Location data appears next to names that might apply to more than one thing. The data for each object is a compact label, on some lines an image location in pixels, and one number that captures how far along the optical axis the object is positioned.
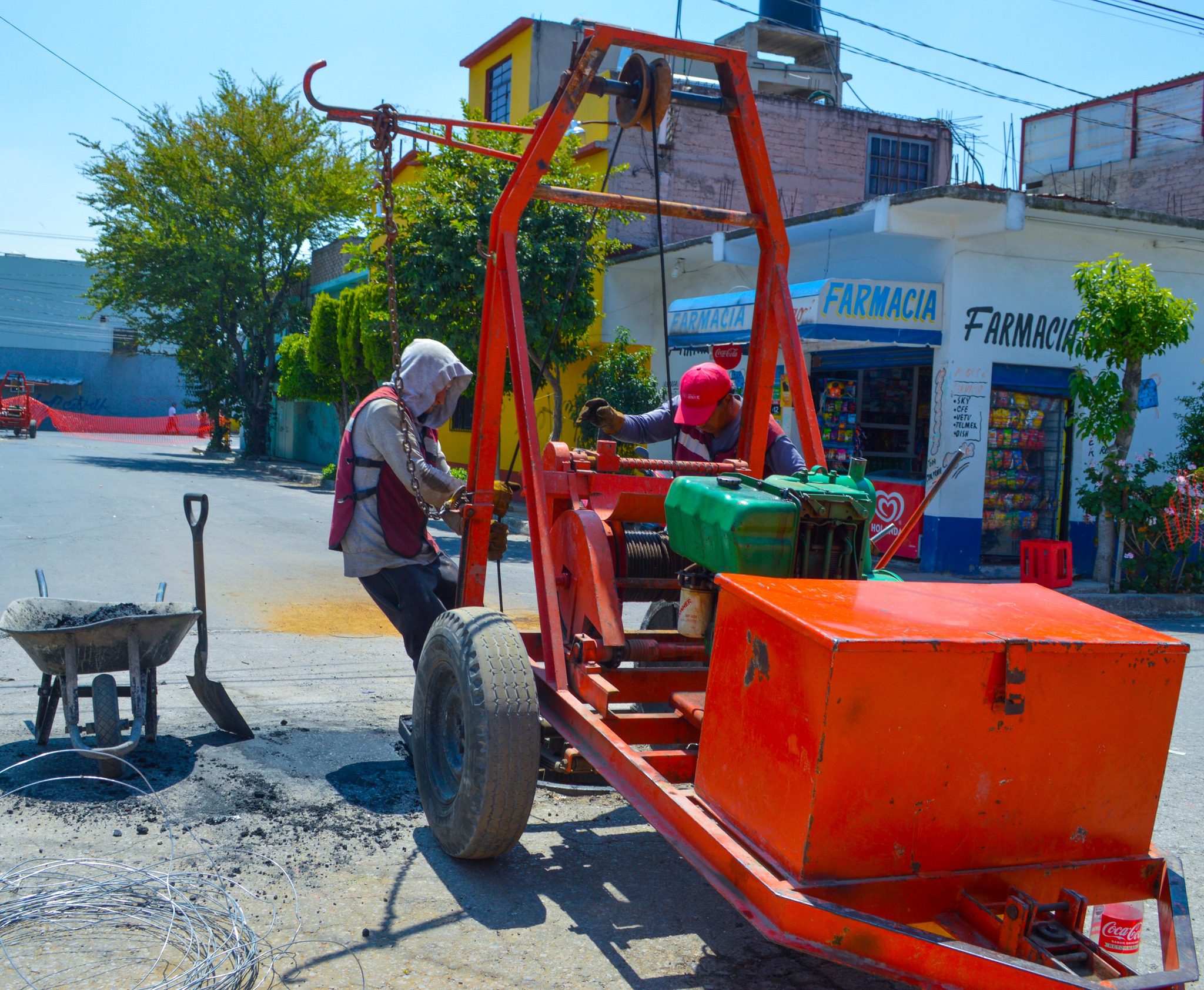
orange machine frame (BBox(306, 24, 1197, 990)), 2.28
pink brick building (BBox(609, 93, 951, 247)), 20.00
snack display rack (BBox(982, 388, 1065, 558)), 12.80
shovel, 4.77
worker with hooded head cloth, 4.54
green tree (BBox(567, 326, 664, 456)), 15.11
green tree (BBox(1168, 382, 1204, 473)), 12.54
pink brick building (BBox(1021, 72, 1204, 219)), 19.84
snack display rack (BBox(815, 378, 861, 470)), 14.48
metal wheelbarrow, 4.16
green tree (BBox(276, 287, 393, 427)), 19.59
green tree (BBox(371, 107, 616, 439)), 13.26
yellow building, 19.69
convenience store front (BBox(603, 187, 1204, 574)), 12.12
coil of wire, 2.88
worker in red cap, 4.71
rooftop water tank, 26.41
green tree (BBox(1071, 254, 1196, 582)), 10.87
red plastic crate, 11.28
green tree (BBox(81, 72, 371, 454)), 29.59
